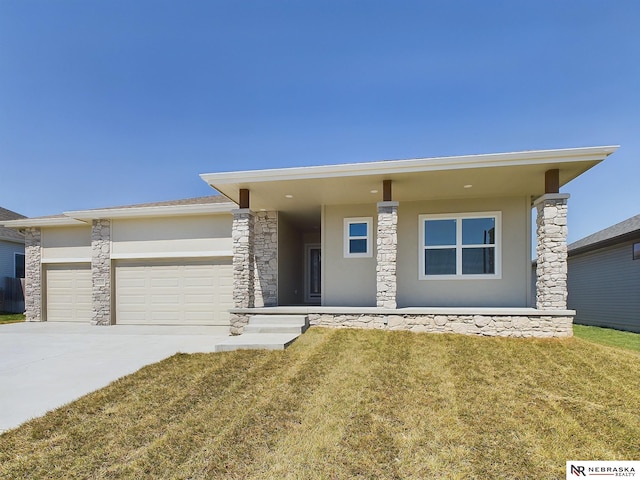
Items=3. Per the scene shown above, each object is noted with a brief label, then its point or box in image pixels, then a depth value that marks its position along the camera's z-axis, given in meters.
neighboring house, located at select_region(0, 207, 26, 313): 15.50
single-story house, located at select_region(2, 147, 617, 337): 7.25
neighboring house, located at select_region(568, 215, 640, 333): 11.13
